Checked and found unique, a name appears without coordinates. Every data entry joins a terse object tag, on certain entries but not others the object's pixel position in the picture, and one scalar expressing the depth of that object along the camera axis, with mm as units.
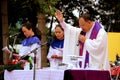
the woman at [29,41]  7511
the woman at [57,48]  7454
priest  6572
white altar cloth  6396
